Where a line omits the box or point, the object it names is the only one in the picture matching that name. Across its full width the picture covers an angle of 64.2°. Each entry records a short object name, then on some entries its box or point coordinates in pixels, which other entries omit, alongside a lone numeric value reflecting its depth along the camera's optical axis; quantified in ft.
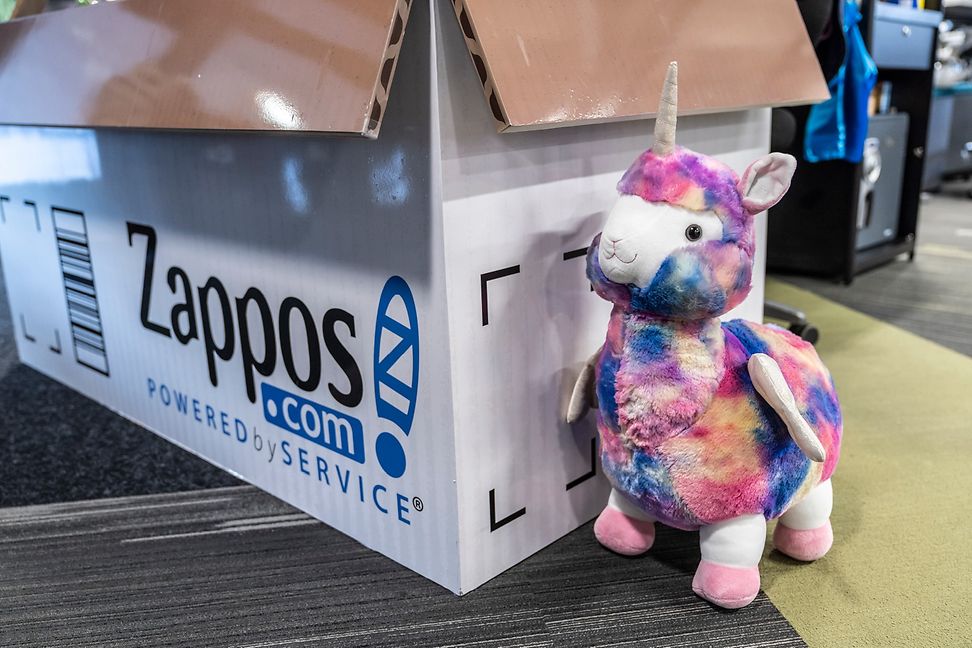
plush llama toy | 2.62
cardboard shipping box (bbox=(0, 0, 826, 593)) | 2.58
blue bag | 5.61
